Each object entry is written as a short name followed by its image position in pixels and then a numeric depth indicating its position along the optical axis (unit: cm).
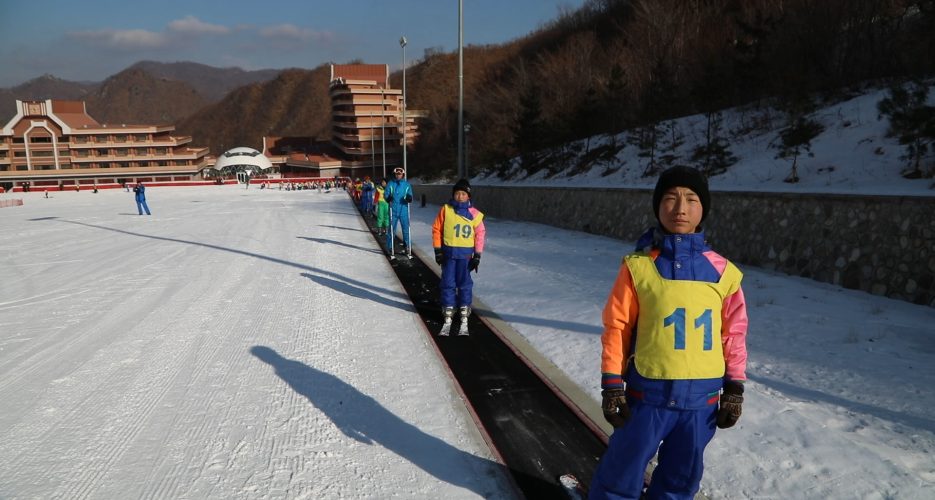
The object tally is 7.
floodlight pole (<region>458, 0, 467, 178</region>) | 1512
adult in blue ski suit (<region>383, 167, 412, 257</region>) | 1072
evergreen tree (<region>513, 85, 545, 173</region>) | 2712
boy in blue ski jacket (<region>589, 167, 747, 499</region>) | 212
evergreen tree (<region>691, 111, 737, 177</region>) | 1394
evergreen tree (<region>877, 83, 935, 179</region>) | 832
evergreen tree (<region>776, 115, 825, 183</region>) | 1076
